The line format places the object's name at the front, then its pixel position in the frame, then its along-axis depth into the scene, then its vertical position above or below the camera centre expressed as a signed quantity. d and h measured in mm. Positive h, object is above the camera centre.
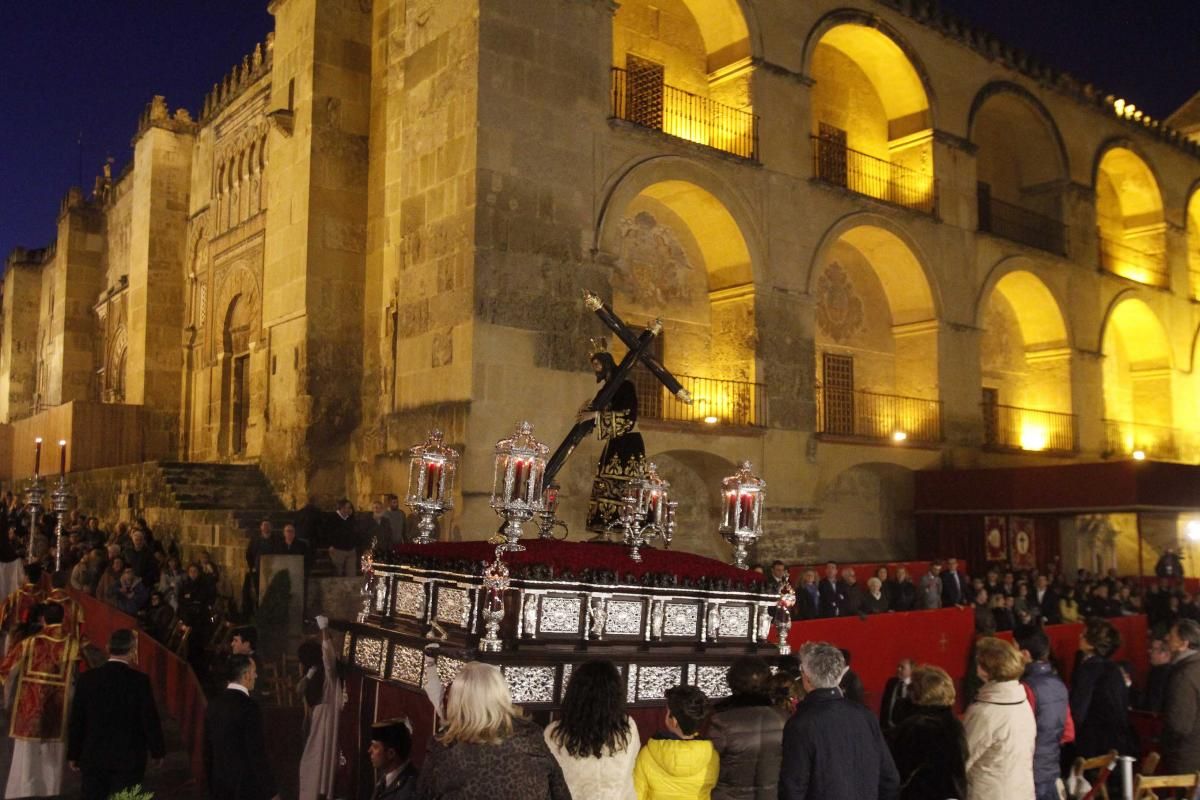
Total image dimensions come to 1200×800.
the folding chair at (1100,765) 6086 -1472
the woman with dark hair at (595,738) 4172 -913
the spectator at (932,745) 4723 -1059
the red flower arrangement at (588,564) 6344 -376
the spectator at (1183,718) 6297 -1232
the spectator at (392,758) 4199 -1014
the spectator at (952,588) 15383 -1166
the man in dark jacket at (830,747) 4199 -955
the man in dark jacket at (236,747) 5211 -1198
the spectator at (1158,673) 6688 -1044
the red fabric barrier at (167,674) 7996 -1453
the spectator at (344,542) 13234 -489
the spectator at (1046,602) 15719 -1394
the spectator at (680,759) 4277 -1014
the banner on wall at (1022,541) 20484 -646
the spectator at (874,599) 13578 -1181
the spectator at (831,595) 13109 -1093
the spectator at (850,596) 13414 -1128
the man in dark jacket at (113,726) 5992 -1260
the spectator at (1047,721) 5957 -1201
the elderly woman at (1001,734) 5023 -1068
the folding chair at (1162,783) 5449 -1408
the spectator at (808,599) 12875 -1121
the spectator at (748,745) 4445 -1004
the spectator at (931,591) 14508 -1146
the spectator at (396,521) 12891 -214
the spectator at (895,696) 7363 -1339
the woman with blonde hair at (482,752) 3490 -817
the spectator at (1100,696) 7035 -1237
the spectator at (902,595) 14023 -1159
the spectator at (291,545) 12156 -481
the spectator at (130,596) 11781 -1037
